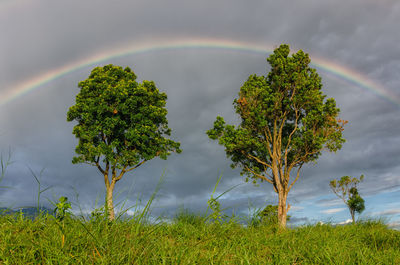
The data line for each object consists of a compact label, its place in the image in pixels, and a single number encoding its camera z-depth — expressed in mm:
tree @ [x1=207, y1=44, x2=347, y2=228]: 20672
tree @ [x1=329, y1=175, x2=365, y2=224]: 33350
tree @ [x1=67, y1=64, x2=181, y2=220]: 19656
